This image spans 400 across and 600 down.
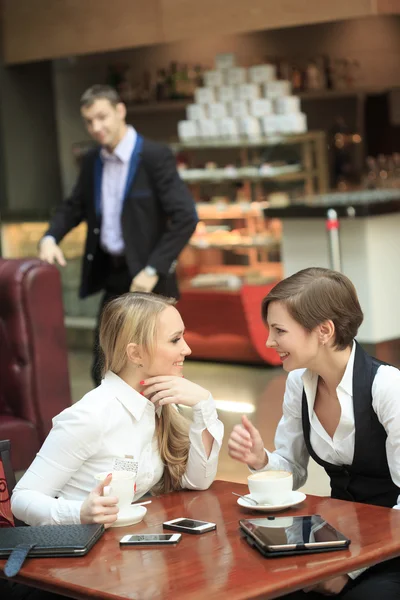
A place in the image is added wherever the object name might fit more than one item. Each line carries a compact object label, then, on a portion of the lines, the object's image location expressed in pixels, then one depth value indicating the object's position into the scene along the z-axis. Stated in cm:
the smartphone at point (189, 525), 232
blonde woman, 266
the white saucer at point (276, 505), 242
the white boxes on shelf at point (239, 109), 899
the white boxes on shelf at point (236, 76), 919
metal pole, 727
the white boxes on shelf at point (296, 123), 866
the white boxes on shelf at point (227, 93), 920
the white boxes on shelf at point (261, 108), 891
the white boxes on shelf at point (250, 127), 882
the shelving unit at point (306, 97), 1032
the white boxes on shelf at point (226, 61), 931
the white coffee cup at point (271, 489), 245
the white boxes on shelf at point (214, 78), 933
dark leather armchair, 457
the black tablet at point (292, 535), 211
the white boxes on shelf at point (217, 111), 917
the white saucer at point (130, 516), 241
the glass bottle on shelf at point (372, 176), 888
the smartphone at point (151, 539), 226
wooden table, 198
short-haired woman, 269
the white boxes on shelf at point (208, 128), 909
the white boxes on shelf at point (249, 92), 905
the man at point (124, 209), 544
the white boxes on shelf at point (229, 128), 893
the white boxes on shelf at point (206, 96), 931
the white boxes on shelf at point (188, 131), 923
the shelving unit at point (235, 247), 792
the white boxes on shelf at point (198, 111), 928
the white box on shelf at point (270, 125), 875
